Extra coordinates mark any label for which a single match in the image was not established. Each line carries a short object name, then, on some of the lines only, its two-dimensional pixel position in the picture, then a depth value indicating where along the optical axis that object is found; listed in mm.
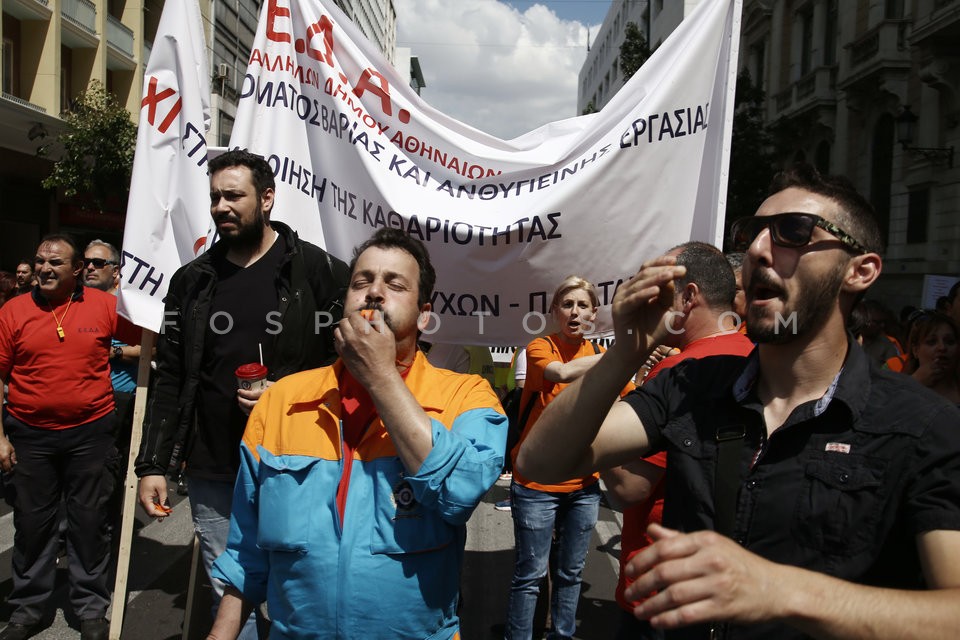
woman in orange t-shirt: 3904
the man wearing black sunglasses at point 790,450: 1206
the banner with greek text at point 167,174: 3699
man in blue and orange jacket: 1873
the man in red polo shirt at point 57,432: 4297
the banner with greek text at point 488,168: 3793
